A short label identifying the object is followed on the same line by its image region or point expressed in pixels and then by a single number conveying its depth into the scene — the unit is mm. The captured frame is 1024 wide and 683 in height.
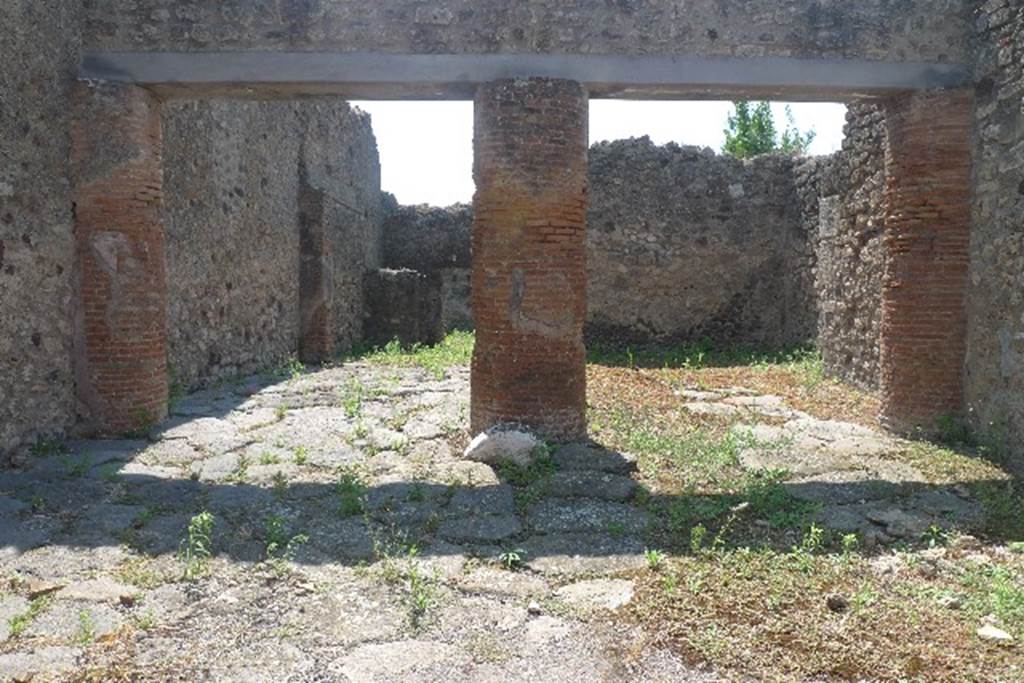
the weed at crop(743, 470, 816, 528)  4906
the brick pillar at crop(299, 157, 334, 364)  12938
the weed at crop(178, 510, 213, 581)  4123
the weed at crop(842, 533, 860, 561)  4373
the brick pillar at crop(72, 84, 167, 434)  6664
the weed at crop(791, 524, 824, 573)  4188
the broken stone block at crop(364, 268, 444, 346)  15695
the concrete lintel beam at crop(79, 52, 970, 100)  6430
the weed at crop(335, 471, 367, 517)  5043
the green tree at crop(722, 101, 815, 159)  35125
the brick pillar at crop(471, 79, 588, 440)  6344
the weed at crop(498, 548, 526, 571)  4262
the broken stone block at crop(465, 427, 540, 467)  5945
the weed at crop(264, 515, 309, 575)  4253
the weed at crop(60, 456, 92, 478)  5691
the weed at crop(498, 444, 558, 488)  5660
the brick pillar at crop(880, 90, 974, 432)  6676
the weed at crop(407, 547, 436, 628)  3684
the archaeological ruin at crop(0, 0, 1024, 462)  6234
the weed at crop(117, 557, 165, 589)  3992
